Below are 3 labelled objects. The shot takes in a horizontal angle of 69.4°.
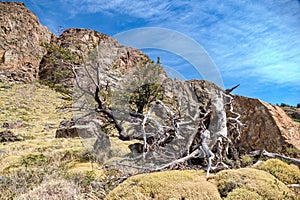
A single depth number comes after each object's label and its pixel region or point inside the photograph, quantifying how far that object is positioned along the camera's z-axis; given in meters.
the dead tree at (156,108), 7.79
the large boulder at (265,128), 7.38
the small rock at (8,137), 17.95
